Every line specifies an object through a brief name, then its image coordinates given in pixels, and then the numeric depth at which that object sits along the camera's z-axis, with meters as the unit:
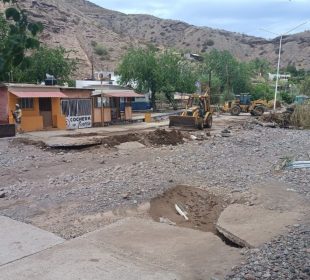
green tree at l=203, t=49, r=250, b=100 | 48.91
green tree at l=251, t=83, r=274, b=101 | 47.86
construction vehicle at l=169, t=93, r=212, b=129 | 20.96
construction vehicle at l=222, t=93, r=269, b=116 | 32.30
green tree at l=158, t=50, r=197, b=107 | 32.73
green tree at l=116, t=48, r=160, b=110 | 31.78
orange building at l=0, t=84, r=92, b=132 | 18.03
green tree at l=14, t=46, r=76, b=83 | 27.05
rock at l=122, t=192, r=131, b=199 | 6.67
